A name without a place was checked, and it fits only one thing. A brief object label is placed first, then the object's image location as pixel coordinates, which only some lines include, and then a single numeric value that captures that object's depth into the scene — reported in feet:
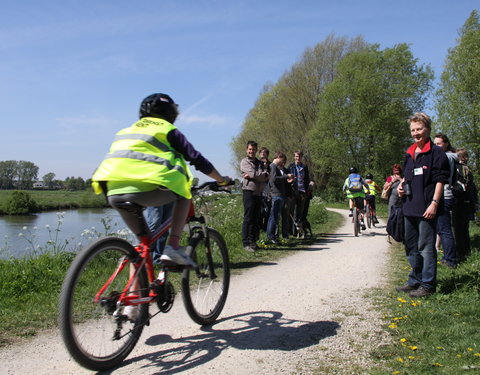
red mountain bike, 8.93
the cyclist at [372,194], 51.17
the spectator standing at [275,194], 31.48
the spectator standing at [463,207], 23.66
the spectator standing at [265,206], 32.92
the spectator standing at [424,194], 15.97
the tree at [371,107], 114.52
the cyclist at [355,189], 42.65
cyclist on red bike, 9.86
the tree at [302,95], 132.87
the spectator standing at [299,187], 36.55
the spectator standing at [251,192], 28.02
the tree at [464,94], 90.33
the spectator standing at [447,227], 20.94
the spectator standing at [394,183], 30.05
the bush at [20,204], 84.58
